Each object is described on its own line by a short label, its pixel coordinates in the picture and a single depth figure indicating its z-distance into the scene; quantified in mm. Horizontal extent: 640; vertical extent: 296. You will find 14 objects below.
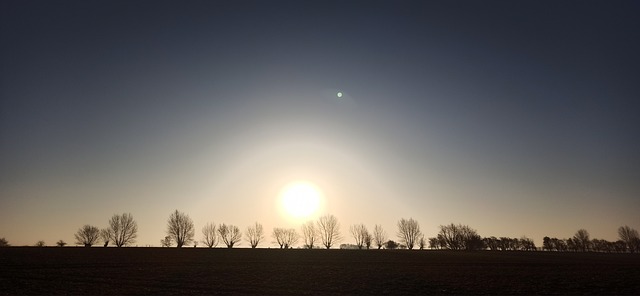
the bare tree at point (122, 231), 141162
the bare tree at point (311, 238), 167250
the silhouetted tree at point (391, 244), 188850
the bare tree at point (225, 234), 153838
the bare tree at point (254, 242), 160312
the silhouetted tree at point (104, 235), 141850
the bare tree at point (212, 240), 155750
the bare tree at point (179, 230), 149875
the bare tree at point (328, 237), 170612
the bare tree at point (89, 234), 143100
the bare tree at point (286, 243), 162525
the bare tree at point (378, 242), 181250
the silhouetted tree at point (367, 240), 177938
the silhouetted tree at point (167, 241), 147750
